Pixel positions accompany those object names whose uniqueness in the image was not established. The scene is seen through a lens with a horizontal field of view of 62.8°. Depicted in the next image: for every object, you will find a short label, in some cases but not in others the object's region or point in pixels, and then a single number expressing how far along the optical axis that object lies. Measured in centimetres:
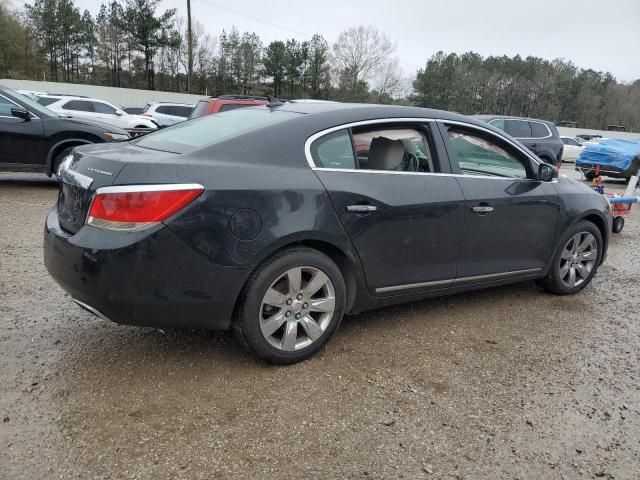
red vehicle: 1111
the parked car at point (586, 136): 3935
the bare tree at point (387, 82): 6272
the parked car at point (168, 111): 2064
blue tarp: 1473
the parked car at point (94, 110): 1723
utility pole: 3559
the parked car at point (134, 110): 2761
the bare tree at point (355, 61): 6078
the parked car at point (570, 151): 2761
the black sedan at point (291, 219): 267
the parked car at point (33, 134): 801
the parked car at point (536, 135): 1356
